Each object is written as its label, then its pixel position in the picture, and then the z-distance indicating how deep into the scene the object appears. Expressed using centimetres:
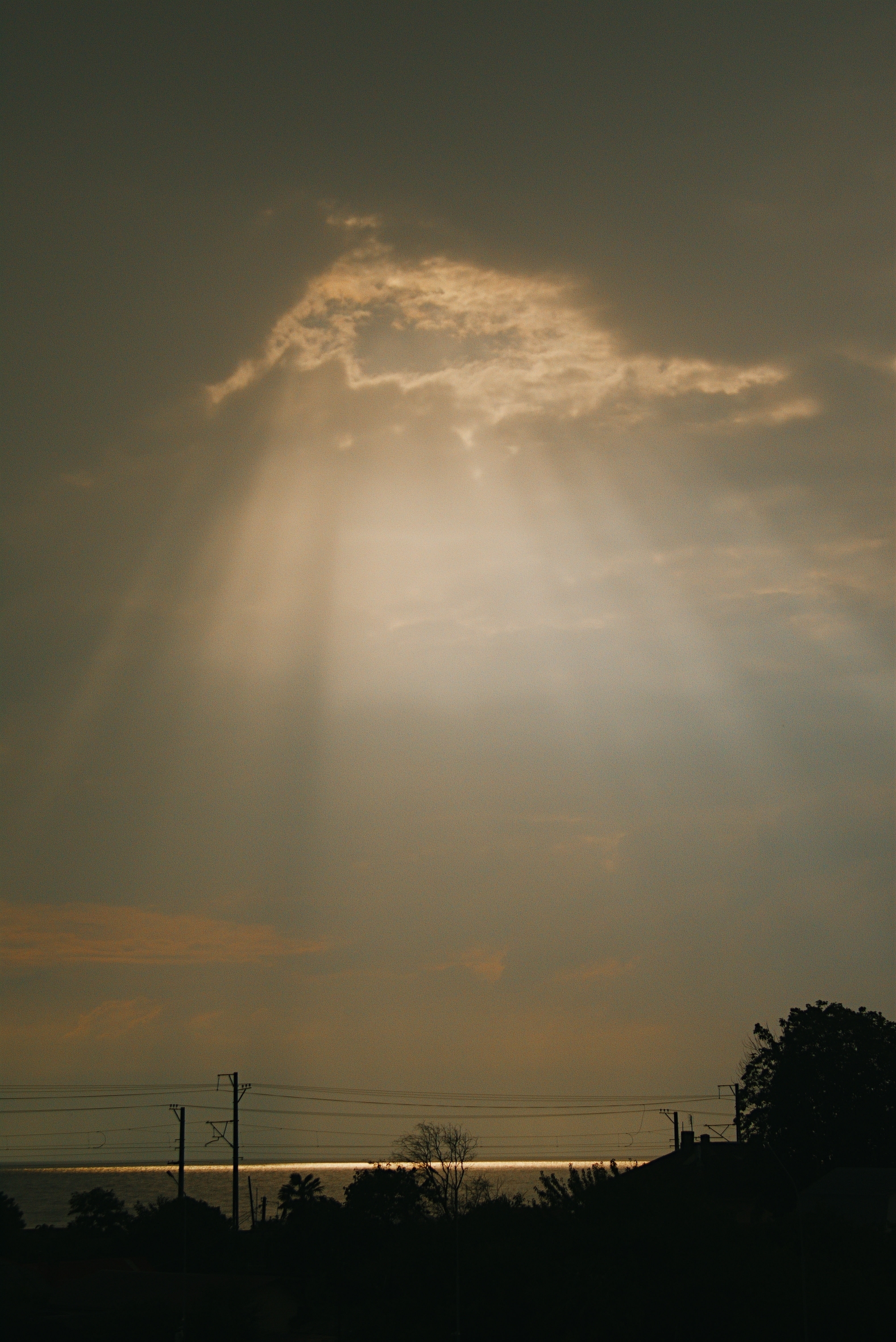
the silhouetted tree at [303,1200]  10731
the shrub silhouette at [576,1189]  5156
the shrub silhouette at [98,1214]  11738
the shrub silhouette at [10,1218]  10825
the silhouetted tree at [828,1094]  8806
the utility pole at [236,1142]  8481
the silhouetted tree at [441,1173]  9675
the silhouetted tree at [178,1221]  9781
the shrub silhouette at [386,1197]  9994
